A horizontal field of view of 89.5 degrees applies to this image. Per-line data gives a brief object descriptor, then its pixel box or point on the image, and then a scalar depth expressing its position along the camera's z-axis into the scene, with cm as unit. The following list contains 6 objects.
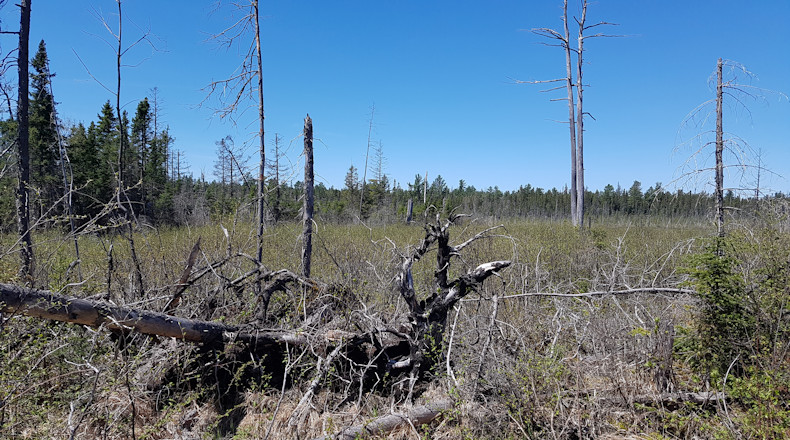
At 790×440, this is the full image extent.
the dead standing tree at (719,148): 529
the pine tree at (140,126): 2087
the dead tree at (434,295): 350
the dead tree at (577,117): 1412
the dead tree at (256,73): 644
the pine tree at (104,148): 1838
